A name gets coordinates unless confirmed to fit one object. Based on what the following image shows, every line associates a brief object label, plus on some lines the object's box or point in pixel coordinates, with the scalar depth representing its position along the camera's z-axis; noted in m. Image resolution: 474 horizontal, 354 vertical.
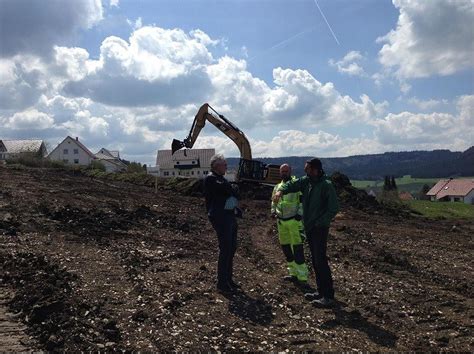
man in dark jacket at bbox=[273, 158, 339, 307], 7.29
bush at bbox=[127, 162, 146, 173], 45.09
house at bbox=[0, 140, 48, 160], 66.81
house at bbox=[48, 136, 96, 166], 80.00
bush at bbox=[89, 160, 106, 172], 41.75
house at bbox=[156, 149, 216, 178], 70.38
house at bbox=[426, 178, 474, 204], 79.88
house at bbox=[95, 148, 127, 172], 93.50
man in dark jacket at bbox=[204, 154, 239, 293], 7.59
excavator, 25.08
